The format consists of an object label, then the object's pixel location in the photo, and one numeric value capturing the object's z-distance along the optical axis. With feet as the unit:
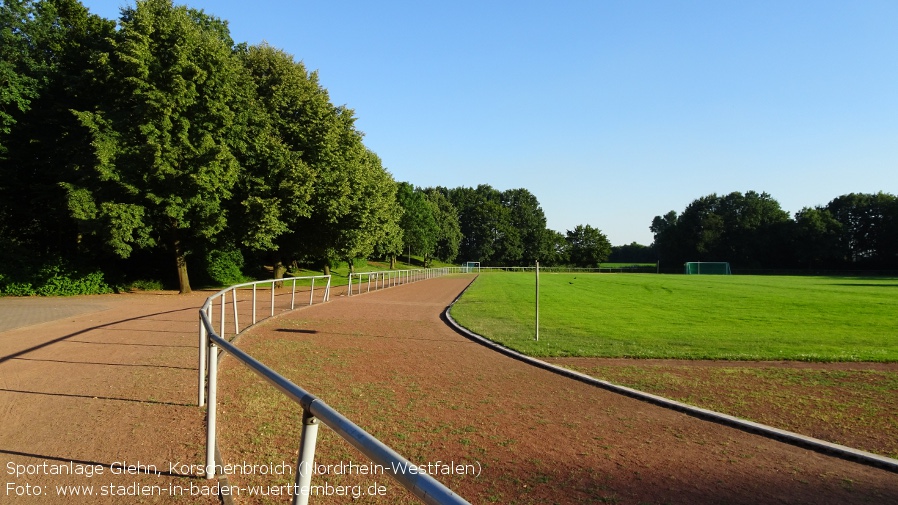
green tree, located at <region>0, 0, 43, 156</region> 71.05
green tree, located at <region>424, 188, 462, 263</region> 327.02
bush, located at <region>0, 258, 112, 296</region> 74.02
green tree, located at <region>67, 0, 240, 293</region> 69.51
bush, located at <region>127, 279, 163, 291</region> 88.25
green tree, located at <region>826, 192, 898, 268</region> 290.56
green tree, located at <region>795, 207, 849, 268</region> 298.76
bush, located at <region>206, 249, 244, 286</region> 99.45
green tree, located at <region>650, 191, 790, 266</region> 328.29
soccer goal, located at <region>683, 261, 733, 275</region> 307.37
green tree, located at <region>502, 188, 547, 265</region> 385.70
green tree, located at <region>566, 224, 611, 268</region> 373.81
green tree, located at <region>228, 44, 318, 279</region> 85.35
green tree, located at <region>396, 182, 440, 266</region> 236.84
